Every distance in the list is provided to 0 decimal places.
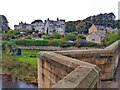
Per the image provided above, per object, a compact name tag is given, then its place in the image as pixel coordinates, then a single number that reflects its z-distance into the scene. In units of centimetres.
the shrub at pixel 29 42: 3299
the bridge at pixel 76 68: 165
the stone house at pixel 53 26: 4825
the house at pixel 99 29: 4185
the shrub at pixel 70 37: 3443
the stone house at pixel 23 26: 5456
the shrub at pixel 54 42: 3145
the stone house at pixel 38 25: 5187
